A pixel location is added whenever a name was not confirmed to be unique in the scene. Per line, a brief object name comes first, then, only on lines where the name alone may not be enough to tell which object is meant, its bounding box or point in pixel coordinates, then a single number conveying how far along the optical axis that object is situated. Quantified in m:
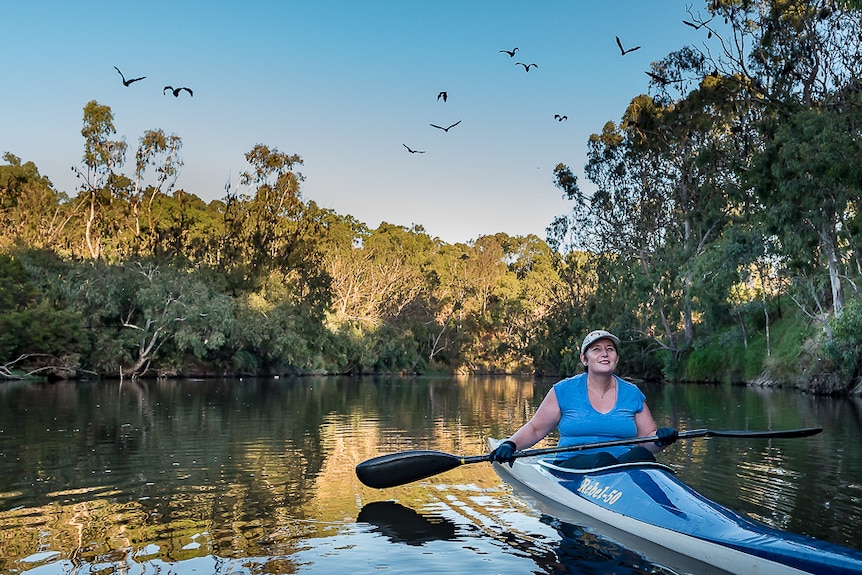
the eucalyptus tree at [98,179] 43.19
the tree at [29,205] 44.57
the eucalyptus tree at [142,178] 44.88
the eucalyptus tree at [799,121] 20.38
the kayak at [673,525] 4.63
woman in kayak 6.88
